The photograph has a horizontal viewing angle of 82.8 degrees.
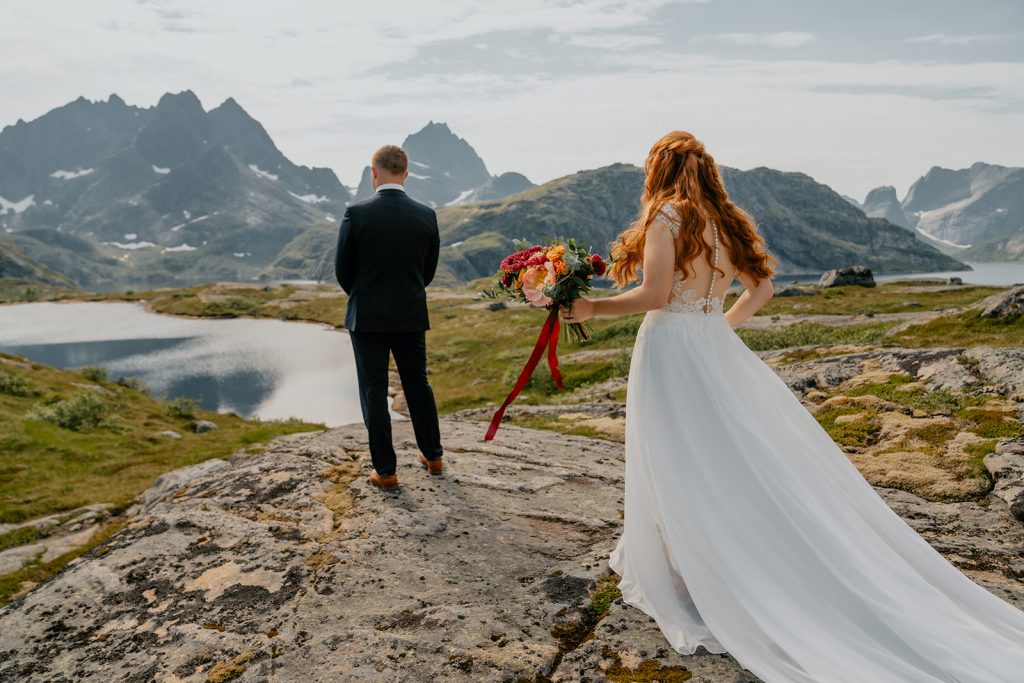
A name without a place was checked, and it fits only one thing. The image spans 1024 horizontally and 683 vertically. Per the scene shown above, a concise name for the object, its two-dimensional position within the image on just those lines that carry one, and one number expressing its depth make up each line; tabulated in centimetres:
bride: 496
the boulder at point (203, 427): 2756
